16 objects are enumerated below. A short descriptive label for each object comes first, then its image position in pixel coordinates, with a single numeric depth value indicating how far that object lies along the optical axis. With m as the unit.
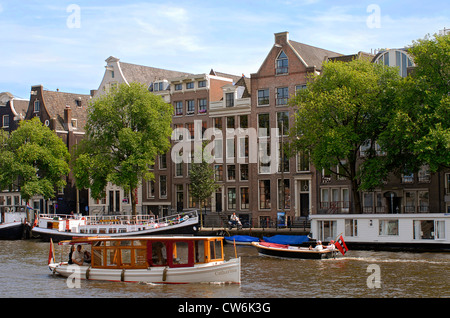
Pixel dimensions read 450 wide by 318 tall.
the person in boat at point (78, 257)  38.16
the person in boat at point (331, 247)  45.28
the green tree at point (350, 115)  55.88
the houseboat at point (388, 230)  50.16
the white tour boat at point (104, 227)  60.84
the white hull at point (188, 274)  34.25
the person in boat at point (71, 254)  38.50
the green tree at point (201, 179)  69.44
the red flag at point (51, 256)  39.69
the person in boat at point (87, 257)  38.02
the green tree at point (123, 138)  69.94
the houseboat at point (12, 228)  71.81
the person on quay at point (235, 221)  64.69
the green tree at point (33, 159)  78.81
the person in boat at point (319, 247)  45.19
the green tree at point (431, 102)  50.75
